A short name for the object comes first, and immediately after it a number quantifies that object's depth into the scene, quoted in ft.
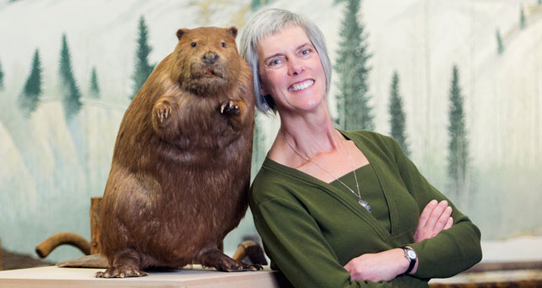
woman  7.52
